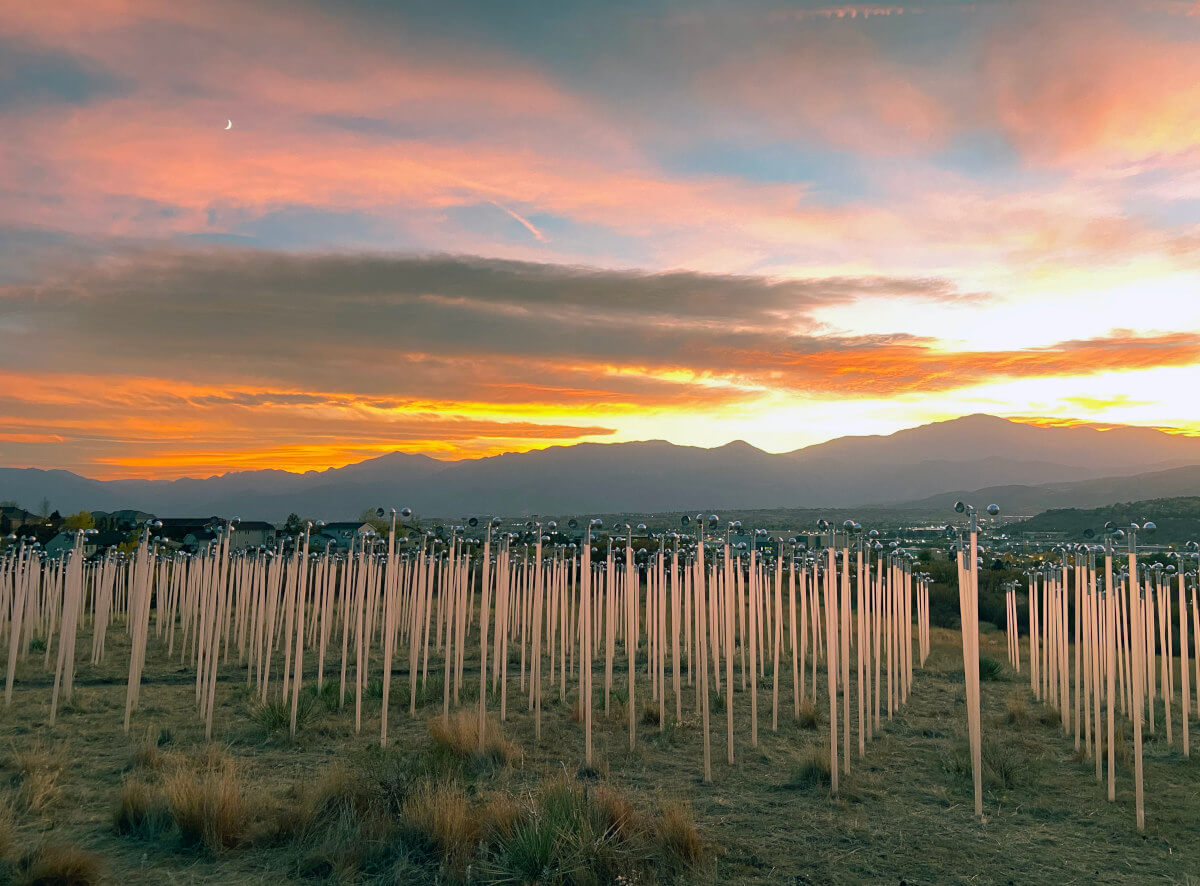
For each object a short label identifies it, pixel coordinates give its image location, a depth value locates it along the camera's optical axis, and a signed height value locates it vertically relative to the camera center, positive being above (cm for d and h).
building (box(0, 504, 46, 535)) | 6419 -219
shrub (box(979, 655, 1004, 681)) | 2112 -444
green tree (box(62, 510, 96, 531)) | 5559 -190
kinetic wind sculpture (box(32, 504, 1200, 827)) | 1078 -273
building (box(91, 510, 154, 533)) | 7023 -249
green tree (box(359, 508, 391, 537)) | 5287 -173
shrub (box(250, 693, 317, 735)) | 1271 -354
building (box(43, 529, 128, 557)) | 4968 -320
